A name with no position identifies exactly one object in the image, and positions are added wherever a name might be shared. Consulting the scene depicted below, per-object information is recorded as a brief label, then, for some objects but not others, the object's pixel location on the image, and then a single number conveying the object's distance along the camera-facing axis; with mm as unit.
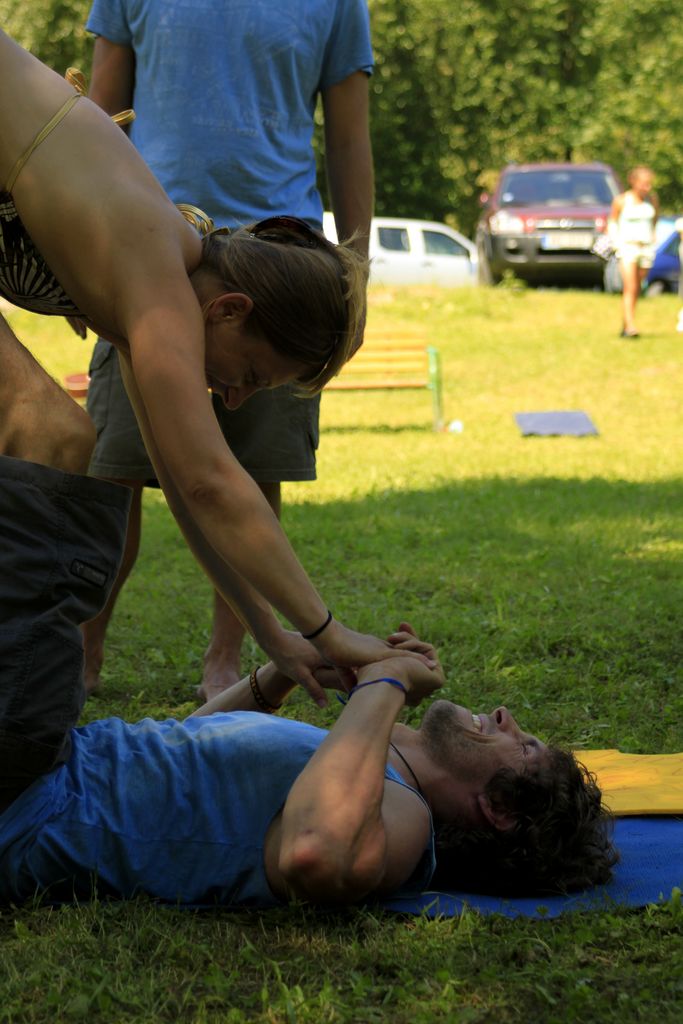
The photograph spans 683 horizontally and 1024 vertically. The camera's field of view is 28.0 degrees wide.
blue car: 20969
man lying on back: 2814
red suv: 19750
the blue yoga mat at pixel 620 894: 2967
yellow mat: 3674
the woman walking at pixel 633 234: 15250
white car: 22062
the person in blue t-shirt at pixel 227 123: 4461
